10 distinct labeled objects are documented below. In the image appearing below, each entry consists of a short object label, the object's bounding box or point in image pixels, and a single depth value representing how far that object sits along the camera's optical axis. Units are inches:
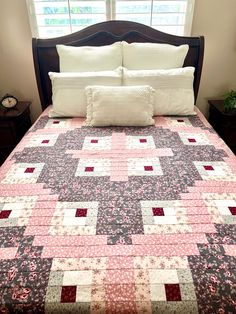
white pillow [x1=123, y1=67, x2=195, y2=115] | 78.7
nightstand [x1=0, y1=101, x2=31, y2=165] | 87.0
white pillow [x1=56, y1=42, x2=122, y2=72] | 82.6
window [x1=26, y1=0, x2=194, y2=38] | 88.6
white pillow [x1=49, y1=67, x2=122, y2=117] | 78.7
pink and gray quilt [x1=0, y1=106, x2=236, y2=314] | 32.1
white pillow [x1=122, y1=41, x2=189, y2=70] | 82.8
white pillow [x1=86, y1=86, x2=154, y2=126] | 72.7
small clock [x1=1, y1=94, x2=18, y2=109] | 91.0
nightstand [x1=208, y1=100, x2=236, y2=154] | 88.5
